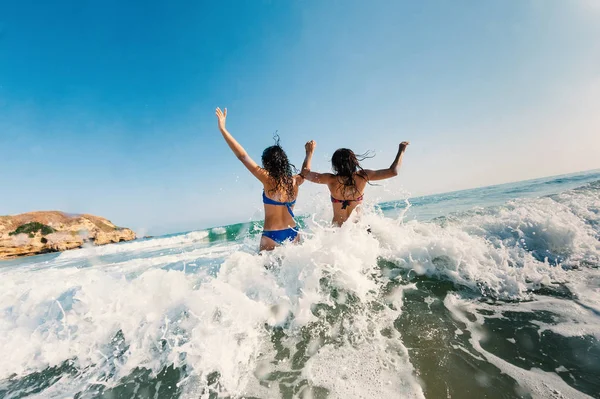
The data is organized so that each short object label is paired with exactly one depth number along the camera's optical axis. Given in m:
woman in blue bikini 3.85
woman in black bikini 4.57
